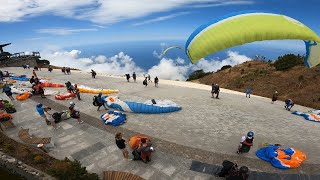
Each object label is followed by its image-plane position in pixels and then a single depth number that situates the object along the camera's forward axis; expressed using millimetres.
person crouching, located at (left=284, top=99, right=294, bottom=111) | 21069
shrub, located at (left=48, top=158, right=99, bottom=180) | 8438
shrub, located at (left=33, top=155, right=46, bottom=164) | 9781
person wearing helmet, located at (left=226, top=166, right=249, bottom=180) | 7996
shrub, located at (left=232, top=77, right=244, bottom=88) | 47531
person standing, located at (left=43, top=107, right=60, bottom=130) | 13934
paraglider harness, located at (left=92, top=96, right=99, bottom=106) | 16719
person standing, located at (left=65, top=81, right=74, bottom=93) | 21456
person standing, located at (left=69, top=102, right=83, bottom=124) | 13812
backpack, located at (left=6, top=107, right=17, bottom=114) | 16844
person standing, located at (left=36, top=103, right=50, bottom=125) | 14255
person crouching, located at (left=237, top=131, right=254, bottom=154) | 10547
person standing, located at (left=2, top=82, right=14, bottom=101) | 18981
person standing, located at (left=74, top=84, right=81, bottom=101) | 20078
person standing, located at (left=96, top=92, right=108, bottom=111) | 16706
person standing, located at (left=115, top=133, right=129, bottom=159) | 9773
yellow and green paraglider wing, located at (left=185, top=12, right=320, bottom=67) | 9102
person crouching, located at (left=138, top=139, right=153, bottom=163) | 10039
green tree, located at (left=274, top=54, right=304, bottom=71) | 48625
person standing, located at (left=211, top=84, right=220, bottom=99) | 22553
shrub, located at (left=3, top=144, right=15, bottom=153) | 10695
